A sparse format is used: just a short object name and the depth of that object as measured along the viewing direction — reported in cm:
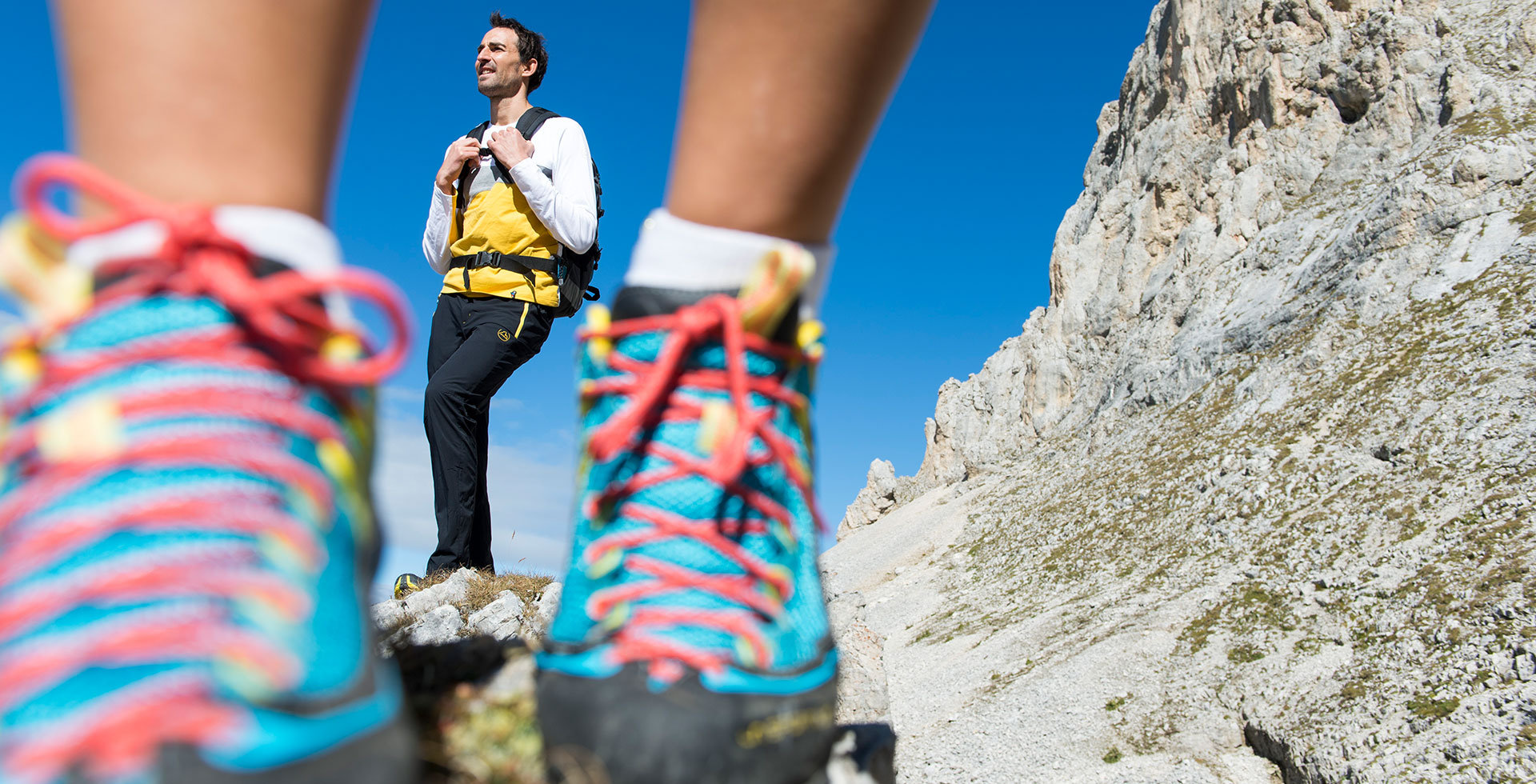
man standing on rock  543
